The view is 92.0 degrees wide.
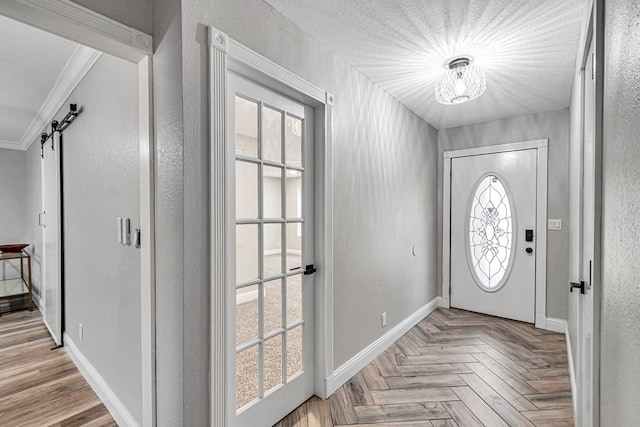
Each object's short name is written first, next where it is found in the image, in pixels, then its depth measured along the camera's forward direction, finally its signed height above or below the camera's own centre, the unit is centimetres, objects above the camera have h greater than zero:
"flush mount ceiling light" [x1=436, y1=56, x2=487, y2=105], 231 +98
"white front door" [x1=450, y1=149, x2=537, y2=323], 353 -29
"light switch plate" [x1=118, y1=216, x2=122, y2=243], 182 -12
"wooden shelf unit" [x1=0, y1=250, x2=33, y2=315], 407 -104
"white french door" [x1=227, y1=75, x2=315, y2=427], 165 -27
